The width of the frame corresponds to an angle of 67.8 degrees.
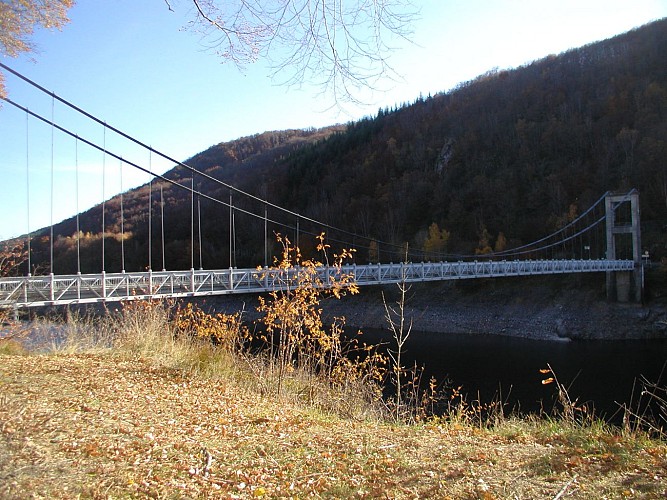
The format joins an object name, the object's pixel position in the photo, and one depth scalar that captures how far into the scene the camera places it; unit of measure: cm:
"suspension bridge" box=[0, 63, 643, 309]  1106
